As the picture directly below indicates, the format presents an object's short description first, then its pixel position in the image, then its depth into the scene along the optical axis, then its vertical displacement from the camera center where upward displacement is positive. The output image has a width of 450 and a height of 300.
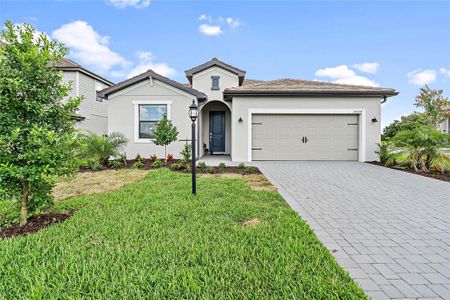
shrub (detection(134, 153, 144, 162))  11.02 -0.62
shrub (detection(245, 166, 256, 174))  8.70 -0.90
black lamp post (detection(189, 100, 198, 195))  5.48 +0.69
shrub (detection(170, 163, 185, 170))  9.20 -0.84
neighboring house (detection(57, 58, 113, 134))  15.48 +3.49
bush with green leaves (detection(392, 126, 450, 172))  9.05 +0.04
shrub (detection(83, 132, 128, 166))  9.63 -0.10
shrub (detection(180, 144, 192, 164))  10.47 -0.39
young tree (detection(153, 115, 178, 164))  10.16 +0.50
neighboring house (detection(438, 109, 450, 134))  26.84 +2.40
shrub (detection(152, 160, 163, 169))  9.79 -0.79
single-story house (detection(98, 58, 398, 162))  11.69 +1.41
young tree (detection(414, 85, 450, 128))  23.27 +4.53
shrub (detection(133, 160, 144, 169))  9.70 -0.82
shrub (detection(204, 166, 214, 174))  8.69 -0.88
